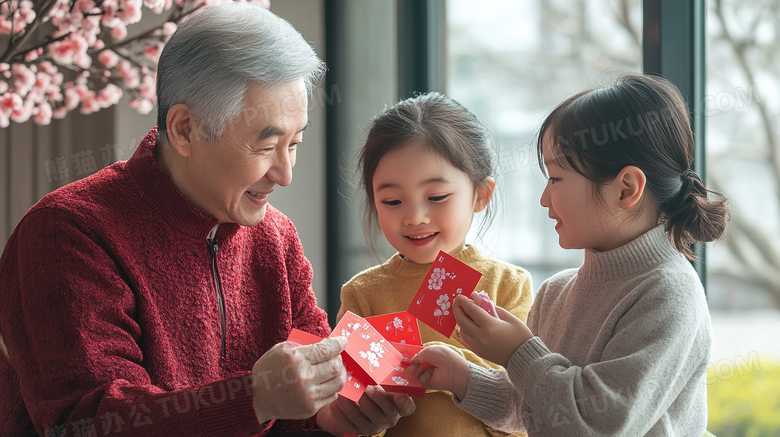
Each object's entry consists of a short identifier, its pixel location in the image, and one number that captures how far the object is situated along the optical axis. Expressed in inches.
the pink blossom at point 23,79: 89.6
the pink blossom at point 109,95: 101.3
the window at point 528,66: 100.1
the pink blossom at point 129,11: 89.2
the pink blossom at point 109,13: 88.4
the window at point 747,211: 88.5
